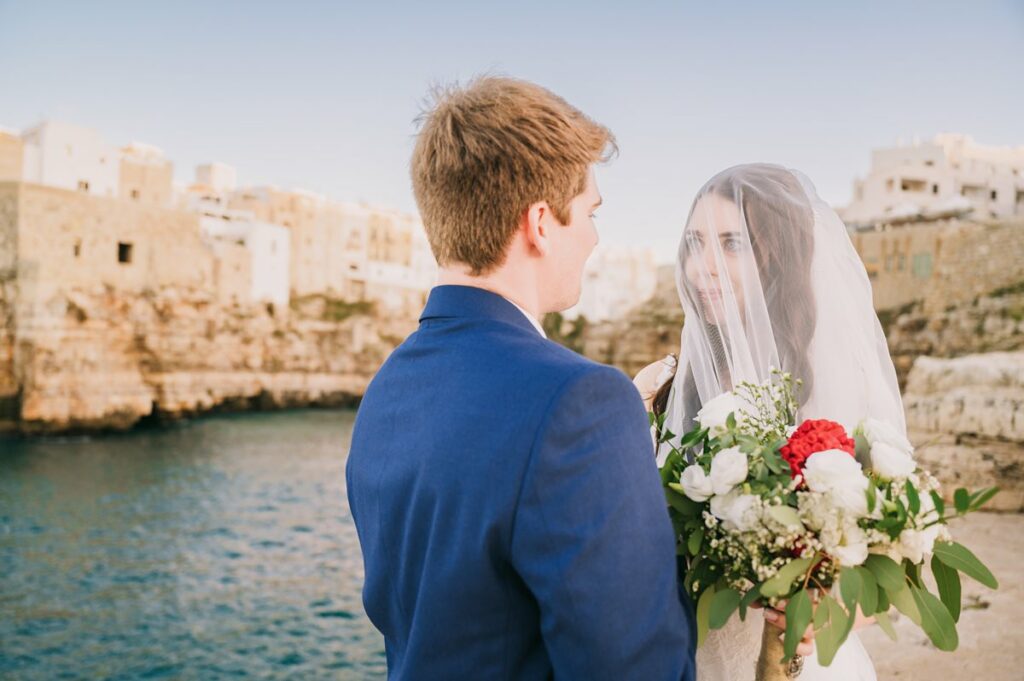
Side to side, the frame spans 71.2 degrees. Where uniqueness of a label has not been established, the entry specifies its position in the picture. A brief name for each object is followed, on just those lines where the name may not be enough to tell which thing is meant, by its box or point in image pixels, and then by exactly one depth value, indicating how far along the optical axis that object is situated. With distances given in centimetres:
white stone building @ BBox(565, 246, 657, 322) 9006
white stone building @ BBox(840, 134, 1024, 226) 4544
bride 280
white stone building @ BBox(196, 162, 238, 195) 6844
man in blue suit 133
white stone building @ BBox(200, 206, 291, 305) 4919
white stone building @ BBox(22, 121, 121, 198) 4209
